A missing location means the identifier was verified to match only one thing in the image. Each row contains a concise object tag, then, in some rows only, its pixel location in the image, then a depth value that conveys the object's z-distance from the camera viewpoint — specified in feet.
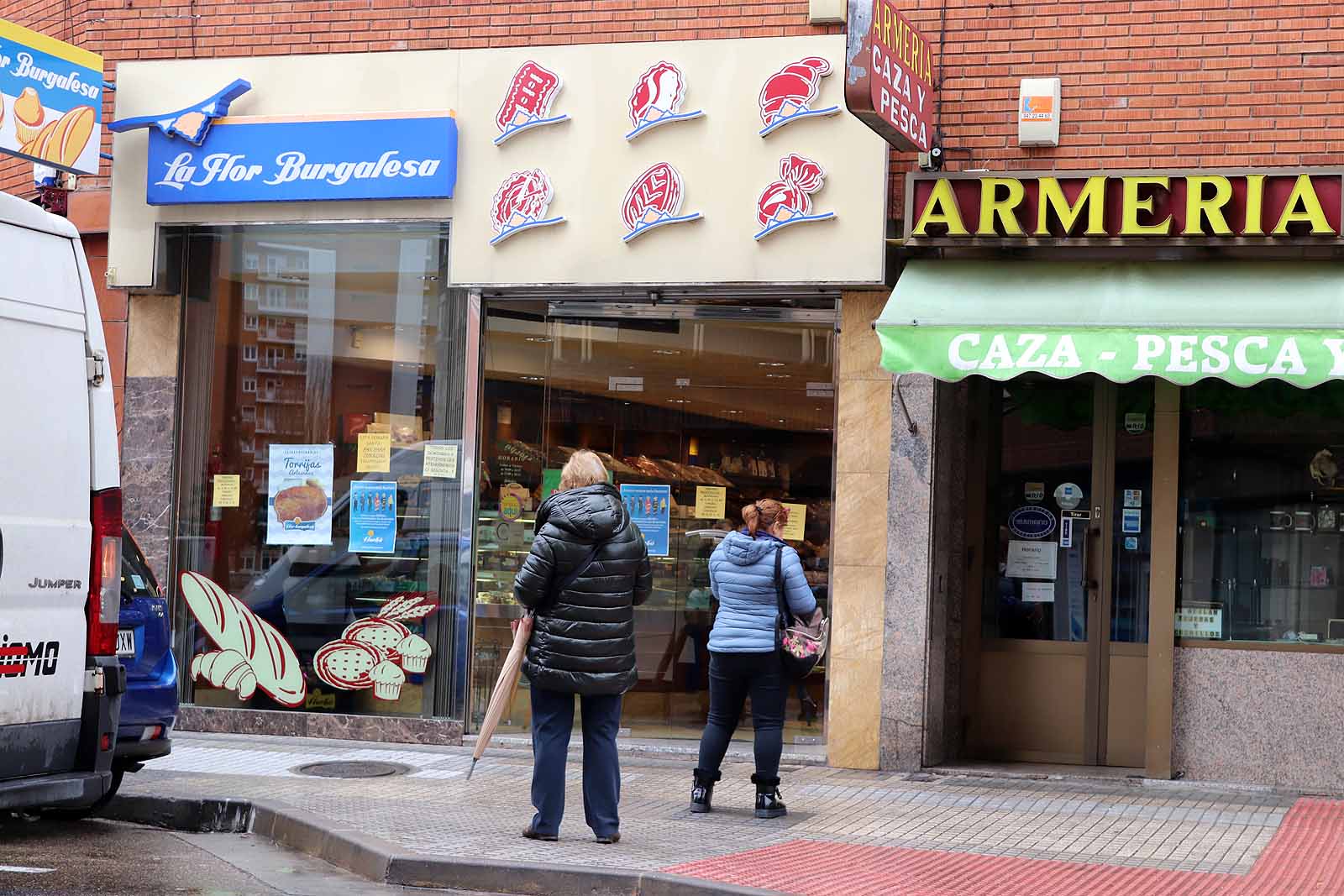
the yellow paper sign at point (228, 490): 38.91
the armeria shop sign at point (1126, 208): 30.96
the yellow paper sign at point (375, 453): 37.86
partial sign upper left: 35.83
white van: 21.03
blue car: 27.63
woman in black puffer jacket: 25.02
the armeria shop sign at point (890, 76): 28.99
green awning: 29.63
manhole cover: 32.58
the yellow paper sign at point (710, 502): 36.83
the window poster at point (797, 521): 36.09
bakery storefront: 35.06
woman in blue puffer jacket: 28.32
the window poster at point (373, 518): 37.65
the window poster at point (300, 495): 38.22
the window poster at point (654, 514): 36.99
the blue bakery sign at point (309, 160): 36.37
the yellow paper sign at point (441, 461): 37.11
